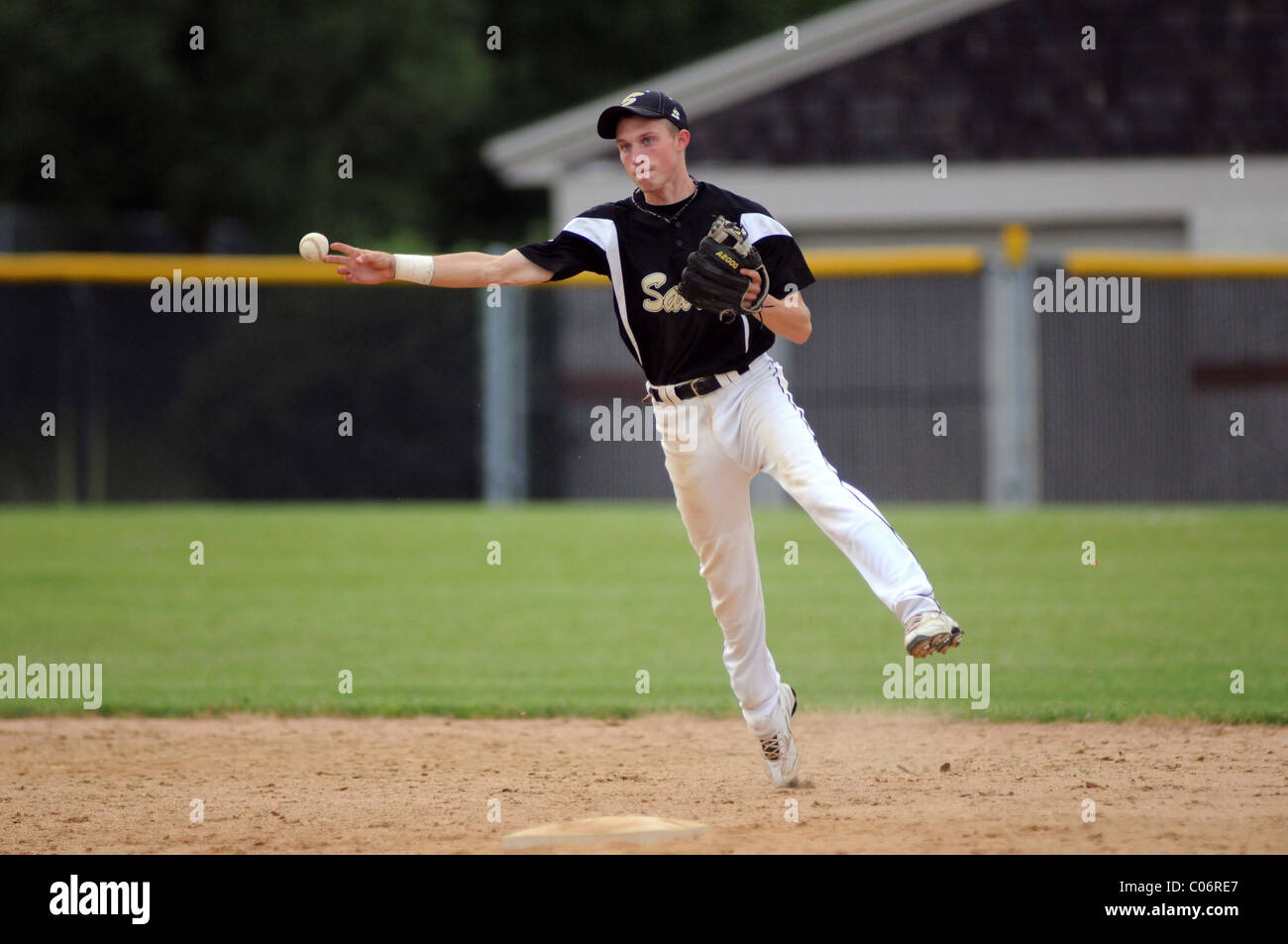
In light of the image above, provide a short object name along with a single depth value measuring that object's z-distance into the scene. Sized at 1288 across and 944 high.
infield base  10.24
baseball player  11.22
